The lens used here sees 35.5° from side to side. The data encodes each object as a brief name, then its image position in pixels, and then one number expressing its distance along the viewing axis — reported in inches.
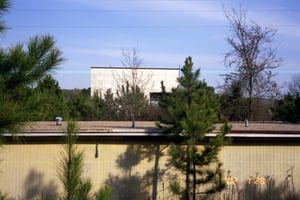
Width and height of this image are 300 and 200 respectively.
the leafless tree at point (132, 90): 997.2
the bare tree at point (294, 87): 1660.1
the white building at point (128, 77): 1311.0
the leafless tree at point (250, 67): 890.7
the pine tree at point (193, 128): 405.4
